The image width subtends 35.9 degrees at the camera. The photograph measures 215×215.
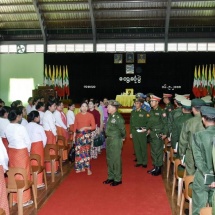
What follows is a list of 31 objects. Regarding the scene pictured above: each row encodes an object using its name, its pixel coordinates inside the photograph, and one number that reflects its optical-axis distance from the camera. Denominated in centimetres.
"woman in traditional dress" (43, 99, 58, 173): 581
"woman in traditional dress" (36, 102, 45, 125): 596
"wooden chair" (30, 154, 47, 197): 456
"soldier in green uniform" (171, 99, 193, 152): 499
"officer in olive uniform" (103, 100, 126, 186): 540
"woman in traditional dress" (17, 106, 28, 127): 532
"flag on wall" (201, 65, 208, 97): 1596
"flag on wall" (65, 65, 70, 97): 1703
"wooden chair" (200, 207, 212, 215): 239
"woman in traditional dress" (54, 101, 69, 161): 671
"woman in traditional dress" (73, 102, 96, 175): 590
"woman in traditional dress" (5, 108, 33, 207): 417
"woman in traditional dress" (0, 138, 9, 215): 336
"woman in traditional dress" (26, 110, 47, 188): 484
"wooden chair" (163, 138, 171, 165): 625
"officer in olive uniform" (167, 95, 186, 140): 584
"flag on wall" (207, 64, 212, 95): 1569
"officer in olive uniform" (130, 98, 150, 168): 662
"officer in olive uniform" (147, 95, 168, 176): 615
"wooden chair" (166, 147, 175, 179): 531
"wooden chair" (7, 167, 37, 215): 382
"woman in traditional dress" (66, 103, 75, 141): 770
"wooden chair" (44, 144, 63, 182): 540
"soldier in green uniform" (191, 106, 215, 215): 307
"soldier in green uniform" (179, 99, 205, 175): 406
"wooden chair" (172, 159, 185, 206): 442
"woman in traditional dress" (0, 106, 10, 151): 489
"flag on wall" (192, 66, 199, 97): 1618
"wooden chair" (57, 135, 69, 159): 629
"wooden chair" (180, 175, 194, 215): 354
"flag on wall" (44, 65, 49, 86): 1661
